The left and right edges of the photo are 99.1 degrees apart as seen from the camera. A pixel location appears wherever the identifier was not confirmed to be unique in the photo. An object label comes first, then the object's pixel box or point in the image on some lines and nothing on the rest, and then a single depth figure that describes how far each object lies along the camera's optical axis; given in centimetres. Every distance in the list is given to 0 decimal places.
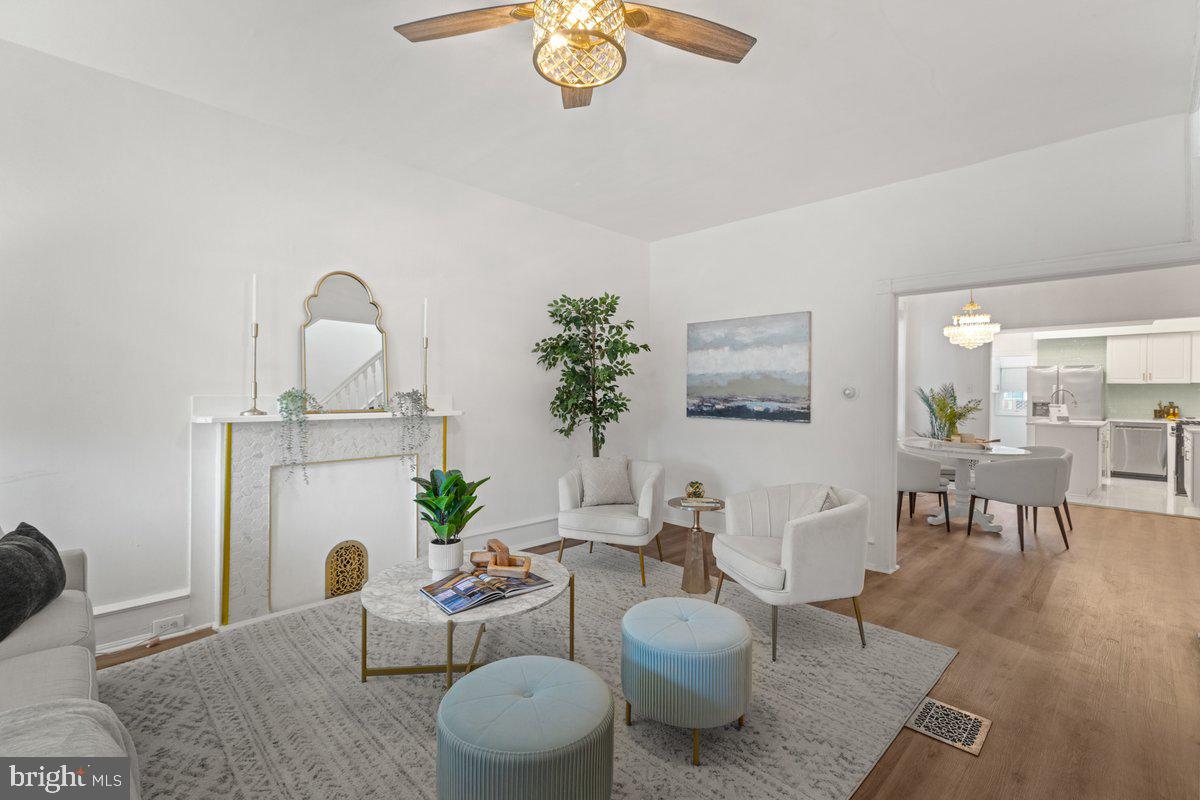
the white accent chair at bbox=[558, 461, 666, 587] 368
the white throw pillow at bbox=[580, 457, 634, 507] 403
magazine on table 217
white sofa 108
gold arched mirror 326
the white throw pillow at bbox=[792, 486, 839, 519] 303
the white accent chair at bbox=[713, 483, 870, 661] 264
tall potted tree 433
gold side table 347
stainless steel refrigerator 742
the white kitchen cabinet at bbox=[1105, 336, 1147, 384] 742
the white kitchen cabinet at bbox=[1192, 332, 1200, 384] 701
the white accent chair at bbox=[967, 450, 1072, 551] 445
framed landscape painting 436
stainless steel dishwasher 721
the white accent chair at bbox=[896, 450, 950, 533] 516
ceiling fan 153
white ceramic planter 250
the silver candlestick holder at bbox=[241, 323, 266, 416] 295
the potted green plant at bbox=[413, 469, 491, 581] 248
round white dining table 498
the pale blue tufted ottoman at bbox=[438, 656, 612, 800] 138
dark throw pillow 174
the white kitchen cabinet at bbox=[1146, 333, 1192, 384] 708
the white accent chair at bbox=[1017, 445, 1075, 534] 498
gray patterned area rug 180
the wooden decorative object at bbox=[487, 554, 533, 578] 242
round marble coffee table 209
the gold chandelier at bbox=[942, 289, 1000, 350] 621
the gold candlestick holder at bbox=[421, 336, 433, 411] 374
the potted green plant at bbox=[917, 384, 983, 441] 559
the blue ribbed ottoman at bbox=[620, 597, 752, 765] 190
